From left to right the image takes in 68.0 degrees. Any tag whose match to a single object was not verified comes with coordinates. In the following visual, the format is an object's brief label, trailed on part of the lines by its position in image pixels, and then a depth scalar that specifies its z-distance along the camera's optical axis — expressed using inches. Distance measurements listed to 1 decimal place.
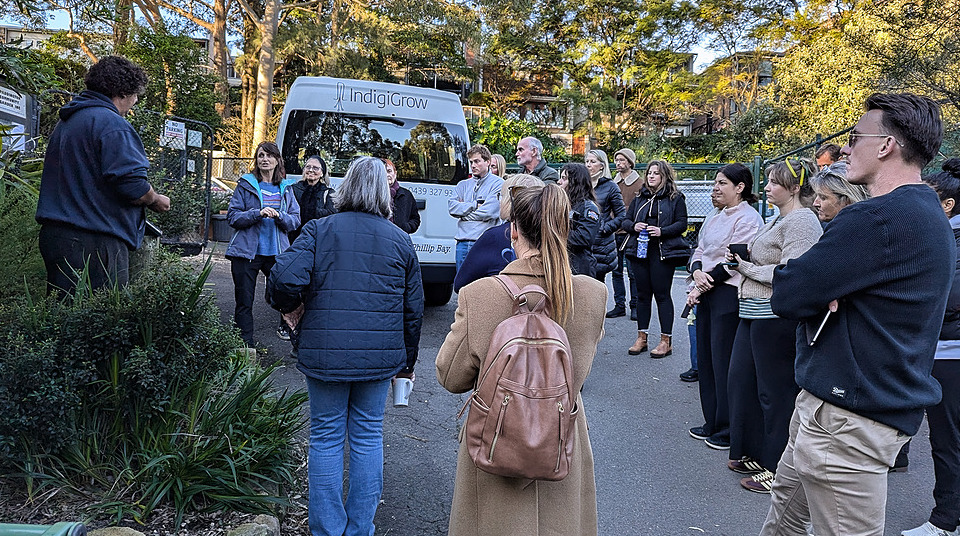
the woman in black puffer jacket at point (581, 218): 220.2
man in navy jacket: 149.2
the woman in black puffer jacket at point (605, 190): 285.6
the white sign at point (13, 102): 235.3
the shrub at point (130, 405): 116.9
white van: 318.0
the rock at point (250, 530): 120.0
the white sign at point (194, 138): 389.1
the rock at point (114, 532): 110.9
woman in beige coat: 94.3
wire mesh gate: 359.9
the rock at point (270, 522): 124.2
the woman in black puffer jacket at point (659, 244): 268.4
